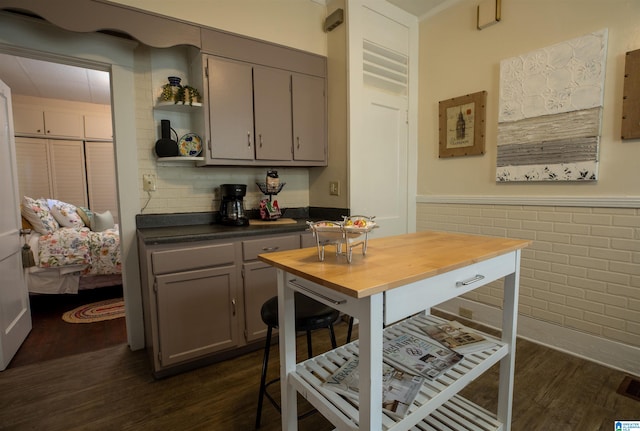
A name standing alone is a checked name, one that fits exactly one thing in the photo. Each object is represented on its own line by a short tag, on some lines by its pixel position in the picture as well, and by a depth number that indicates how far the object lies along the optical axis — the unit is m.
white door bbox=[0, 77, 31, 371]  2.18
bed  3.17
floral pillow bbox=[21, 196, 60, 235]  3.42
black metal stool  1.42
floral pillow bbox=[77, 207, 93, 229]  4.09
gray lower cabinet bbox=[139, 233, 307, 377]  1.94
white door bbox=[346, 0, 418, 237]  2.65
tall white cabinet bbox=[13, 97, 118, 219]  4.84
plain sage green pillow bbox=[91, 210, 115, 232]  3.96
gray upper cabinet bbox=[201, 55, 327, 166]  2.30
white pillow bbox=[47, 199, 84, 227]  3.78
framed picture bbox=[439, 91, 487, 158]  2.64
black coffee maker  2.41
